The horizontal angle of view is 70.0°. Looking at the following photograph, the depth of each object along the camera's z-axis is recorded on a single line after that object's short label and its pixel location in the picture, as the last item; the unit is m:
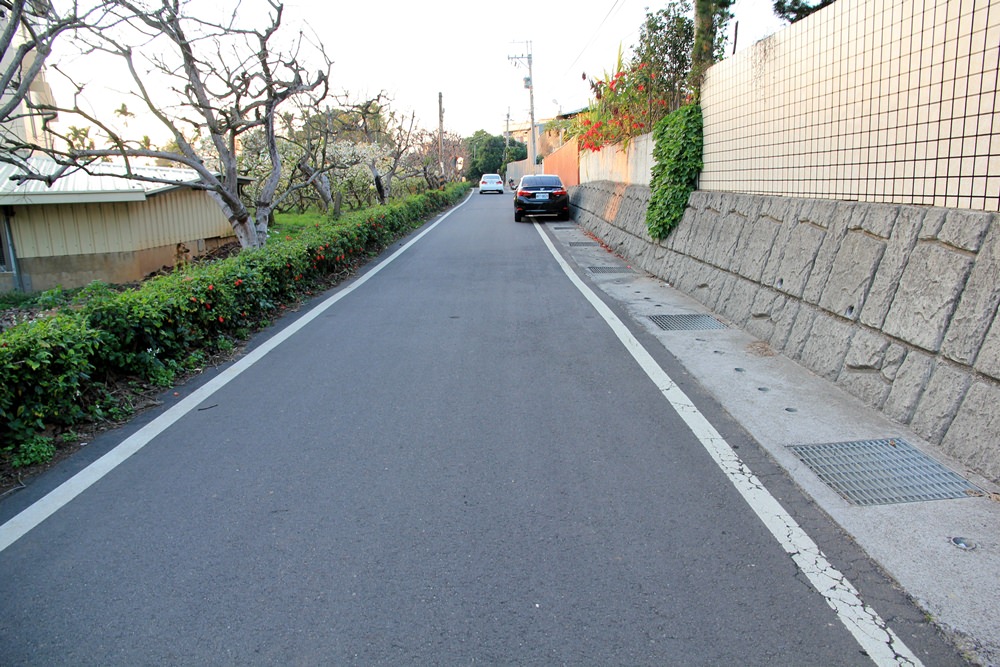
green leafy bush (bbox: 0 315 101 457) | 4.52
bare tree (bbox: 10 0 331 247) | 10.58
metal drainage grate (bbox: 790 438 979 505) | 3.78
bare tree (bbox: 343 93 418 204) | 27.67
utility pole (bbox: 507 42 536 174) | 51.11
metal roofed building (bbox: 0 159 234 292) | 15.82
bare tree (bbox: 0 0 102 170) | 7.90
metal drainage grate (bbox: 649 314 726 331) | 7.81
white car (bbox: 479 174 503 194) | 53.97
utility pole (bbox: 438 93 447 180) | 43.64
